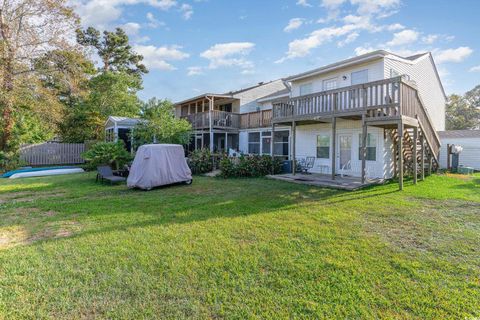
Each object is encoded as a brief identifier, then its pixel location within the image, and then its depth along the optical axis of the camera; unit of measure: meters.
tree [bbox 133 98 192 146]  15.30
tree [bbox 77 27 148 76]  28.39
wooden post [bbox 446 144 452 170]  14.03
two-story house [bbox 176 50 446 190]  9.07
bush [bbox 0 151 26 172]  15.24
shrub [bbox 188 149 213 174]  13.89
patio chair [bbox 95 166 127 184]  10.14
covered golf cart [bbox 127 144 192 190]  9.10
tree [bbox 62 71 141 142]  22.17
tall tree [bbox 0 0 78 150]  15.26
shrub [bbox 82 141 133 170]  12.82
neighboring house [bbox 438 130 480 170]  14.27
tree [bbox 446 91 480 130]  31.86
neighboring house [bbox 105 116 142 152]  18.62
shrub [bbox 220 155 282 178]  12.09
